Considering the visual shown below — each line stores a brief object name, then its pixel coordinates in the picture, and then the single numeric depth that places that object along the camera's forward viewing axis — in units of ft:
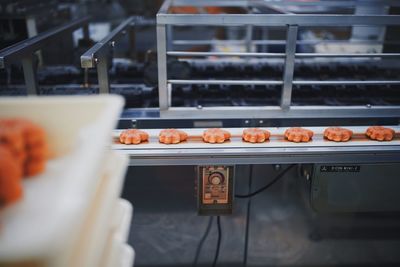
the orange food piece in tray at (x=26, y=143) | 1.85
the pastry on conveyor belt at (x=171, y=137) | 4.76
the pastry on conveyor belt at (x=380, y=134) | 4.91
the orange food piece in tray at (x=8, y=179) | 1.67
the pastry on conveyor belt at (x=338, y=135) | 4.83
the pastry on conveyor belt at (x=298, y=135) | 4.81
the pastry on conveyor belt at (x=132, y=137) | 4.73
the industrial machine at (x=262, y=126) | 4.65
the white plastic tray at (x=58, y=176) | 1.49
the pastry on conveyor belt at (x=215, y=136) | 4.76
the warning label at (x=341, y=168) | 4.79
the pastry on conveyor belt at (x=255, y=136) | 4.78
